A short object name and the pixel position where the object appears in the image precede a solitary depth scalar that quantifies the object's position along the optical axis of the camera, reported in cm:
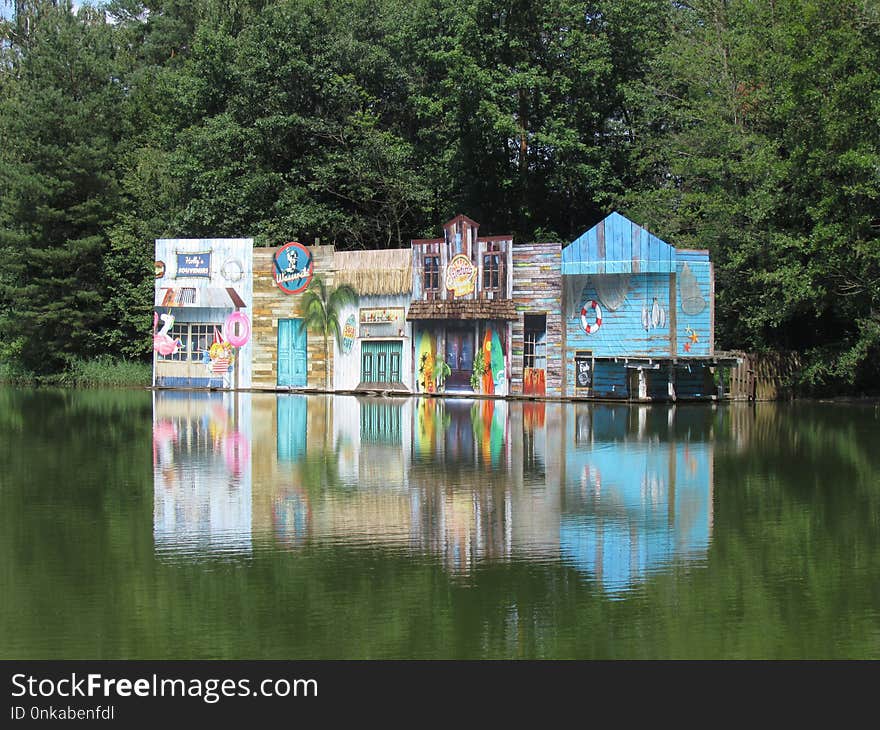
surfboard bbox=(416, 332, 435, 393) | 4256
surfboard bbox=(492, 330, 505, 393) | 4091
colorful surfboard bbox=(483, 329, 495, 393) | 4116
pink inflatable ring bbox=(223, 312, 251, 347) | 4566
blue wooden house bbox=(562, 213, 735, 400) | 3788
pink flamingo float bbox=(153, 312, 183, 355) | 4681
